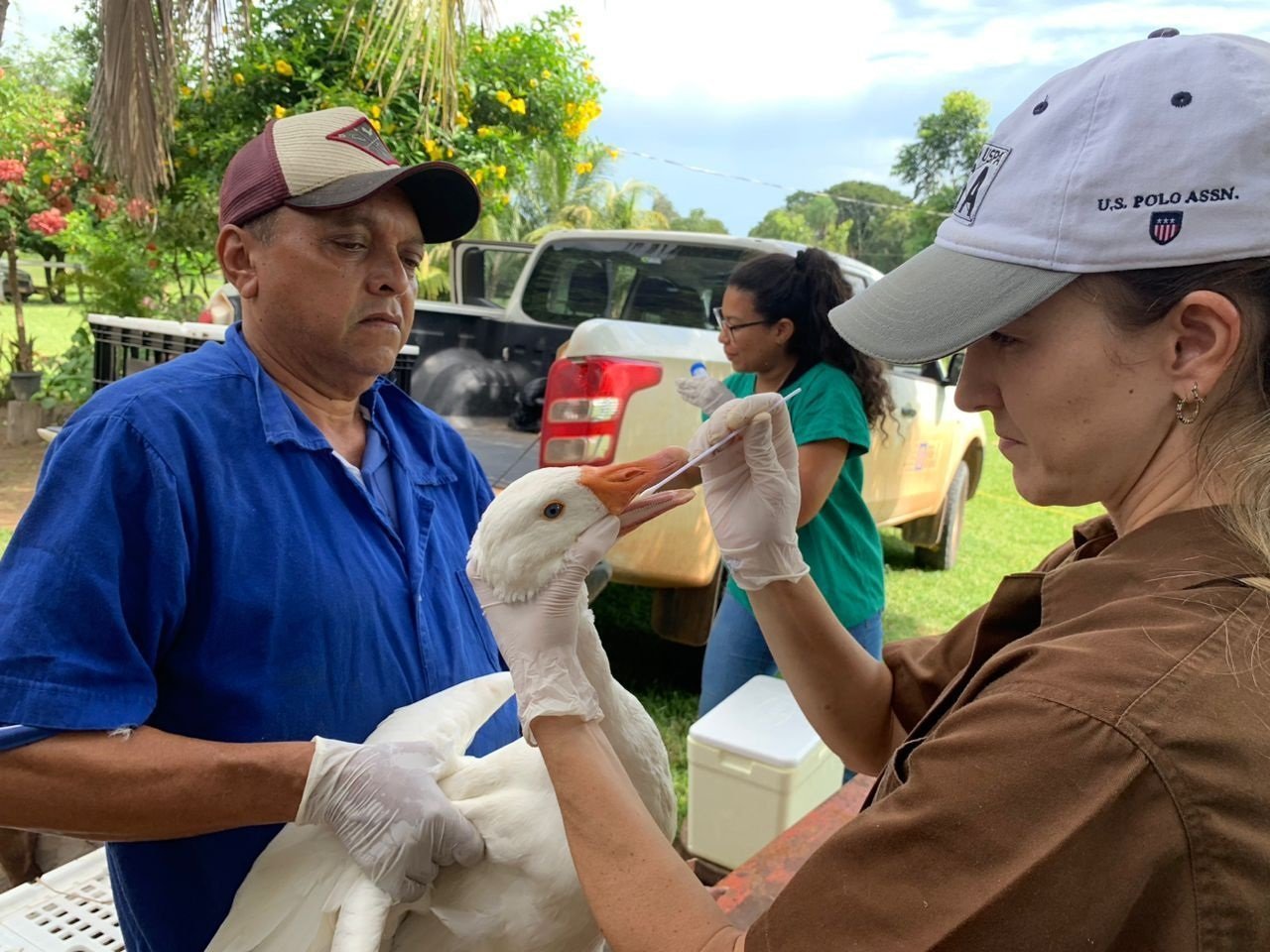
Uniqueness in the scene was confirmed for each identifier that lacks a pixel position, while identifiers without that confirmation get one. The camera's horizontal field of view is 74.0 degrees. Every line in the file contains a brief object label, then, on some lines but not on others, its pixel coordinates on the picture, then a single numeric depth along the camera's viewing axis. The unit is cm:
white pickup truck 410
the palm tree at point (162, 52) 411
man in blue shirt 131
